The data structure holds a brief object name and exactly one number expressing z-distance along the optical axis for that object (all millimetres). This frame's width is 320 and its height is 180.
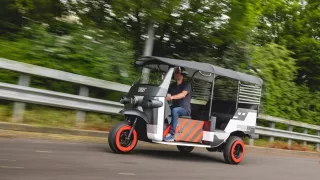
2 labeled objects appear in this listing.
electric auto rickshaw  8039
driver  8344
